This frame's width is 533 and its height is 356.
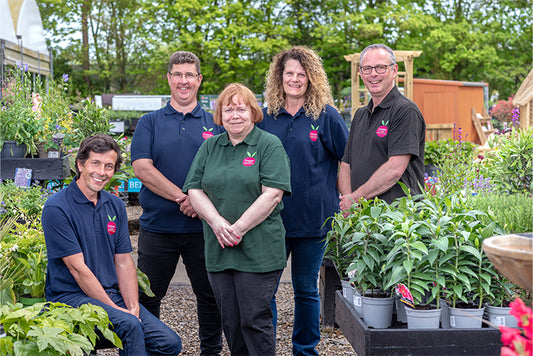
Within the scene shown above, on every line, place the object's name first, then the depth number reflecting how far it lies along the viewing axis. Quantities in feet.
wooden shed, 51.01
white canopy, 39.14
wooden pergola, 41.27
